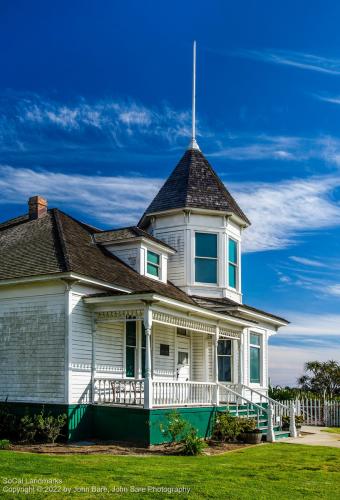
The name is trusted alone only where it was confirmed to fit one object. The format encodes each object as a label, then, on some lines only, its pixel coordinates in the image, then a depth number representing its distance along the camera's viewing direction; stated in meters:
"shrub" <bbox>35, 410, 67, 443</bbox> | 16.73
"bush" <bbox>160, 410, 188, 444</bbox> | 17.16
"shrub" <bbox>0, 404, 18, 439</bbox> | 17.53
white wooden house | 17.78
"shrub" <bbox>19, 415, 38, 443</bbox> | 16.91
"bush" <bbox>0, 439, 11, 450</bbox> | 15.44
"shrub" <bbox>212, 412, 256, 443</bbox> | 19.77
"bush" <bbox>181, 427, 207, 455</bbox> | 15.74
